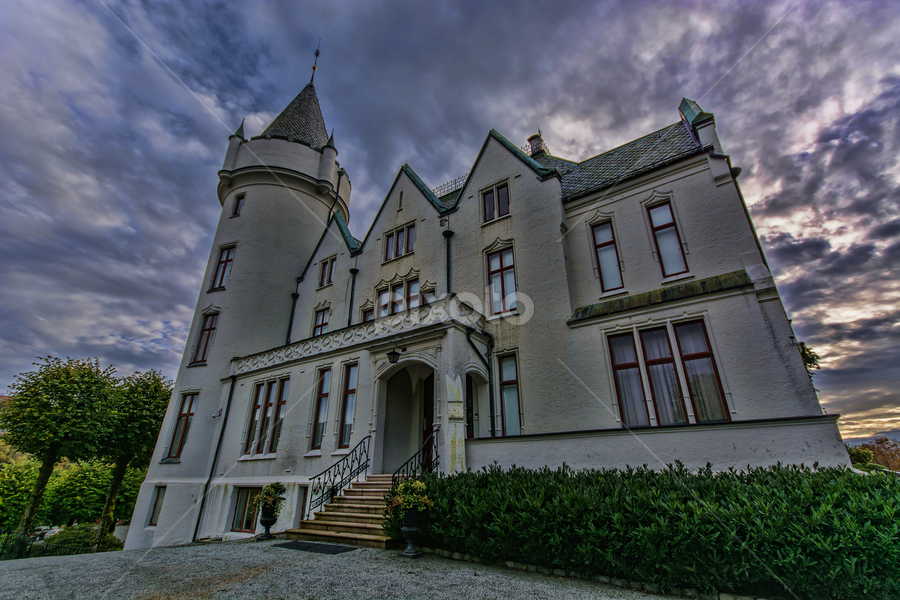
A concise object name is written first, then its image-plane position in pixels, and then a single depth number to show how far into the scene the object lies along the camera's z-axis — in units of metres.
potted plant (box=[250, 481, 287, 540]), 11.11
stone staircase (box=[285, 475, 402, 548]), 9.30
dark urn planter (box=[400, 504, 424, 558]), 7.87
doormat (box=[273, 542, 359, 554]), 8.57
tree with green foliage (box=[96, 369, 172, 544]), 22.38
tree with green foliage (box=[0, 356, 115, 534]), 18.83
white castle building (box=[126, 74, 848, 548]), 10.07
